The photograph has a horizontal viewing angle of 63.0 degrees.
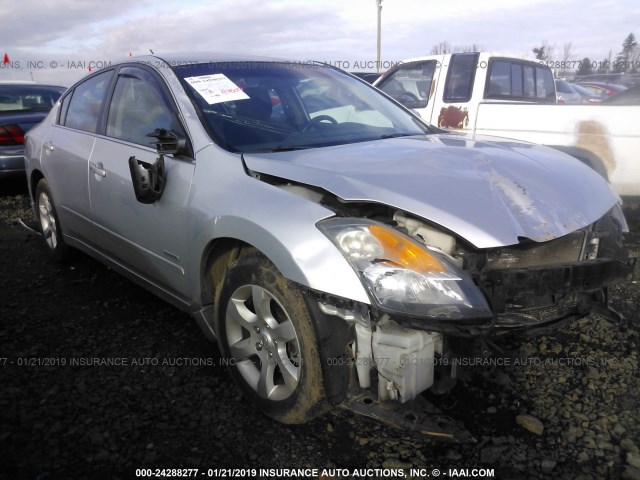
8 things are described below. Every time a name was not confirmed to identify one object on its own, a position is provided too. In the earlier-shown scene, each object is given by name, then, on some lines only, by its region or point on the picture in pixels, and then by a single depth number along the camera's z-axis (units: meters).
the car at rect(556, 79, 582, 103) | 11.03
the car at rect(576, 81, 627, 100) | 11.21
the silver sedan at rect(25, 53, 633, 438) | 1.87
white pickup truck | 4.87
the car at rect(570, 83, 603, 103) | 11.36
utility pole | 24.43
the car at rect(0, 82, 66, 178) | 6.45
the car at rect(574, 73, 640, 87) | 10.07
